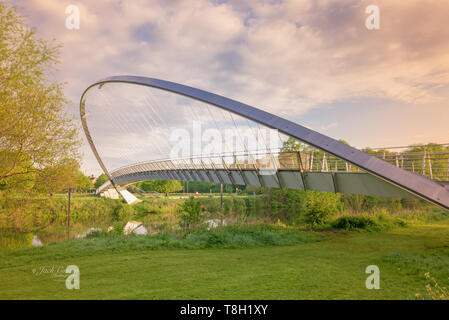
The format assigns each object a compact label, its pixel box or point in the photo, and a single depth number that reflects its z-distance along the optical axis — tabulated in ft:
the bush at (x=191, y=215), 55.26
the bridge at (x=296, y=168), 27.89
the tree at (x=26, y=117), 28.22
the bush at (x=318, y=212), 61.57
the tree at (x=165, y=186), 193.67
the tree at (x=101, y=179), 302.88
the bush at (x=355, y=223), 52.49
